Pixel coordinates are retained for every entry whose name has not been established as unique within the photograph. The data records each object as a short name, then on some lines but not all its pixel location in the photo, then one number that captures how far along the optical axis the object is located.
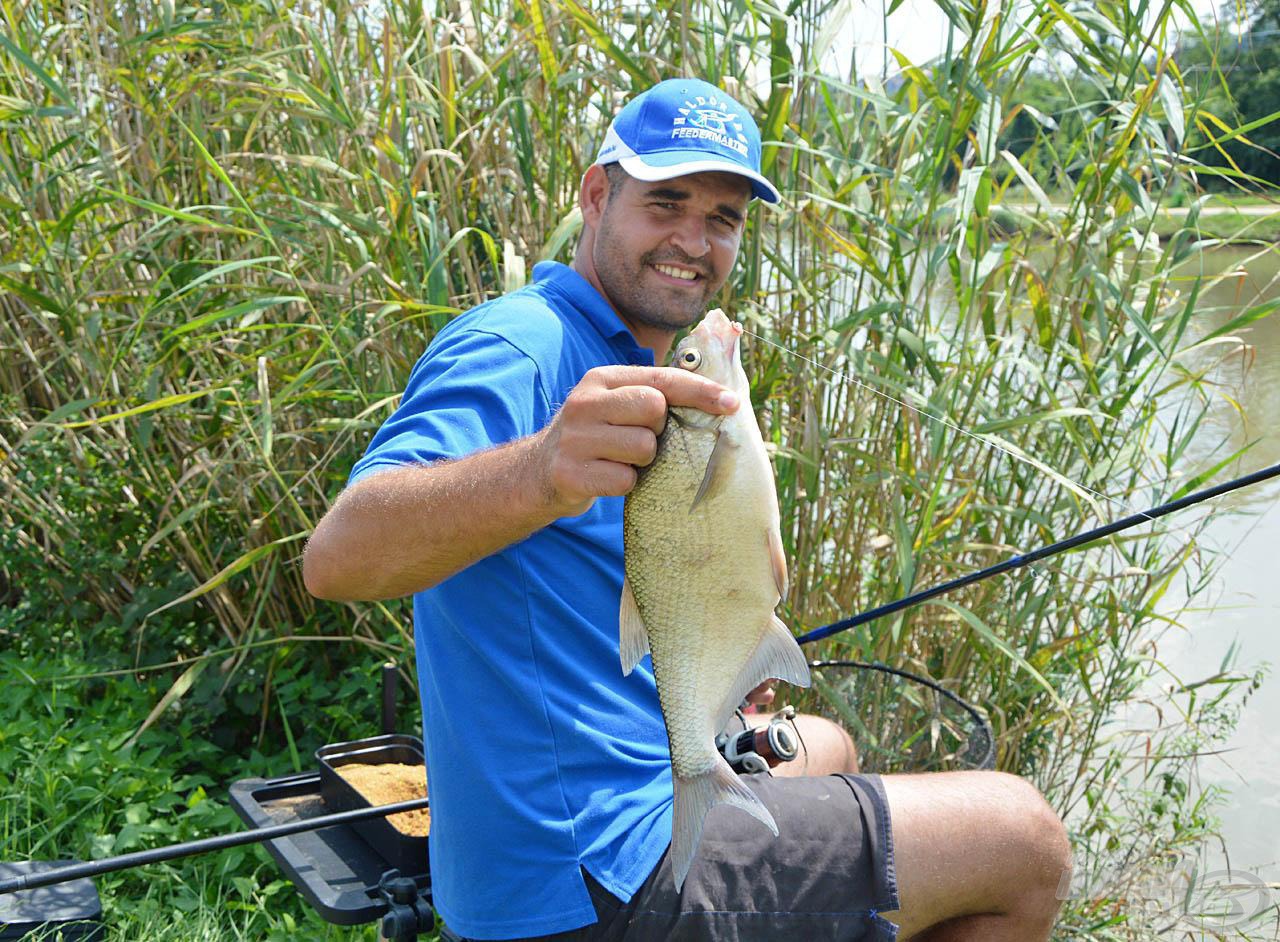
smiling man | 1.64
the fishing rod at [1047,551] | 2.10
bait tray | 2.24
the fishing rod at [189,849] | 1.90
